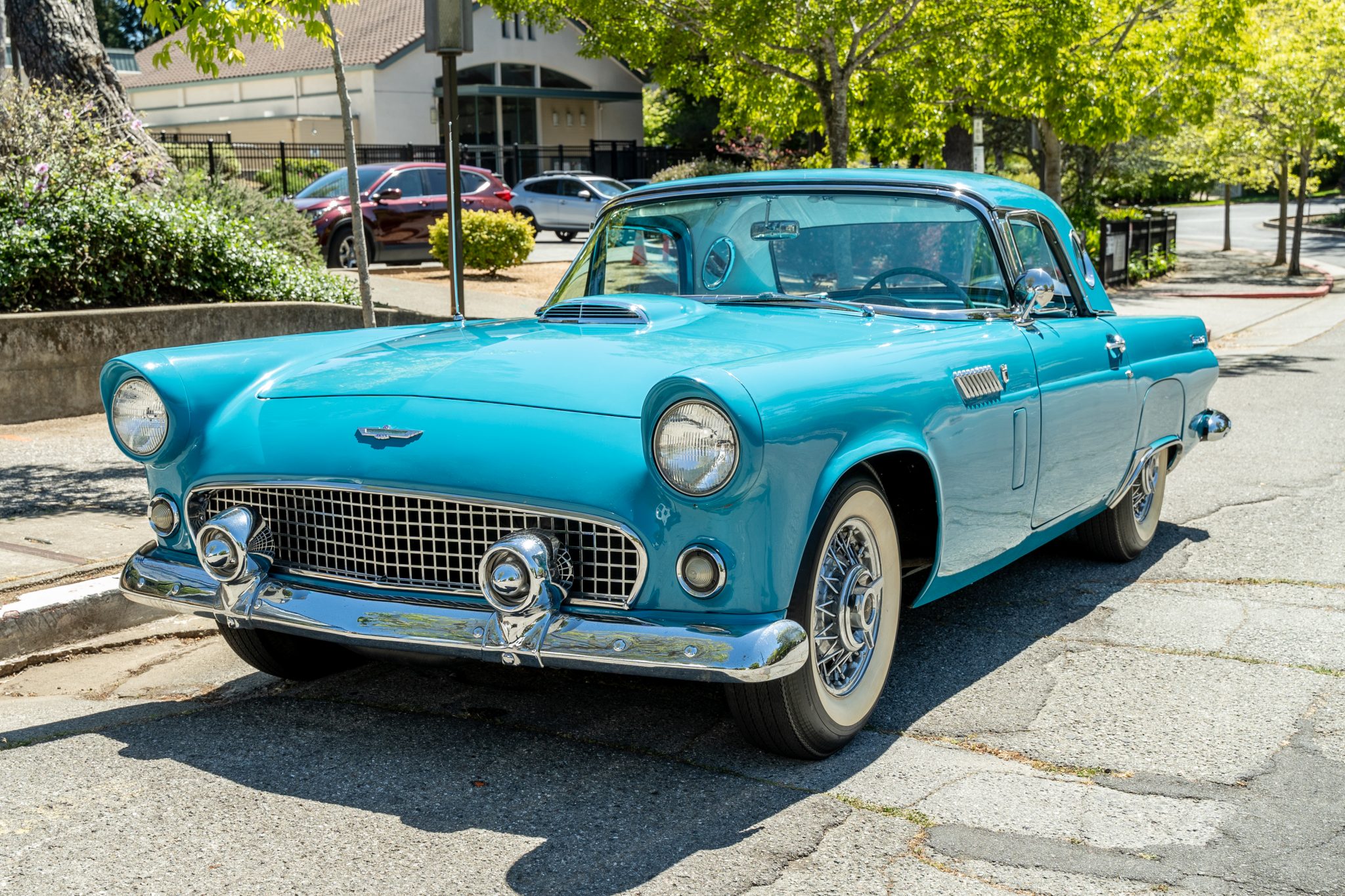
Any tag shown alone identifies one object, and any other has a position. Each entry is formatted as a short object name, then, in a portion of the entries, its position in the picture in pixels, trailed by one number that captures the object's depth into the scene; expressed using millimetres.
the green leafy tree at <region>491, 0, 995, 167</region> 12914
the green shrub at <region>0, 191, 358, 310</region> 9594
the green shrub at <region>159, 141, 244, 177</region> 20891
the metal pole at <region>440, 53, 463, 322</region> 6996
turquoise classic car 3309
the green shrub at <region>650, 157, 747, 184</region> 29047
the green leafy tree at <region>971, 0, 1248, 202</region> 13758
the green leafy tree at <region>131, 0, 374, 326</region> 7648
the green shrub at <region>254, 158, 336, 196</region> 25750
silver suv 28750
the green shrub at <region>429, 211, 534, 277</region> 18578
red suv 17750
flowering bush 10125
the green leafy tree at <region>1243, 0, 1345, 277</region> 24891
